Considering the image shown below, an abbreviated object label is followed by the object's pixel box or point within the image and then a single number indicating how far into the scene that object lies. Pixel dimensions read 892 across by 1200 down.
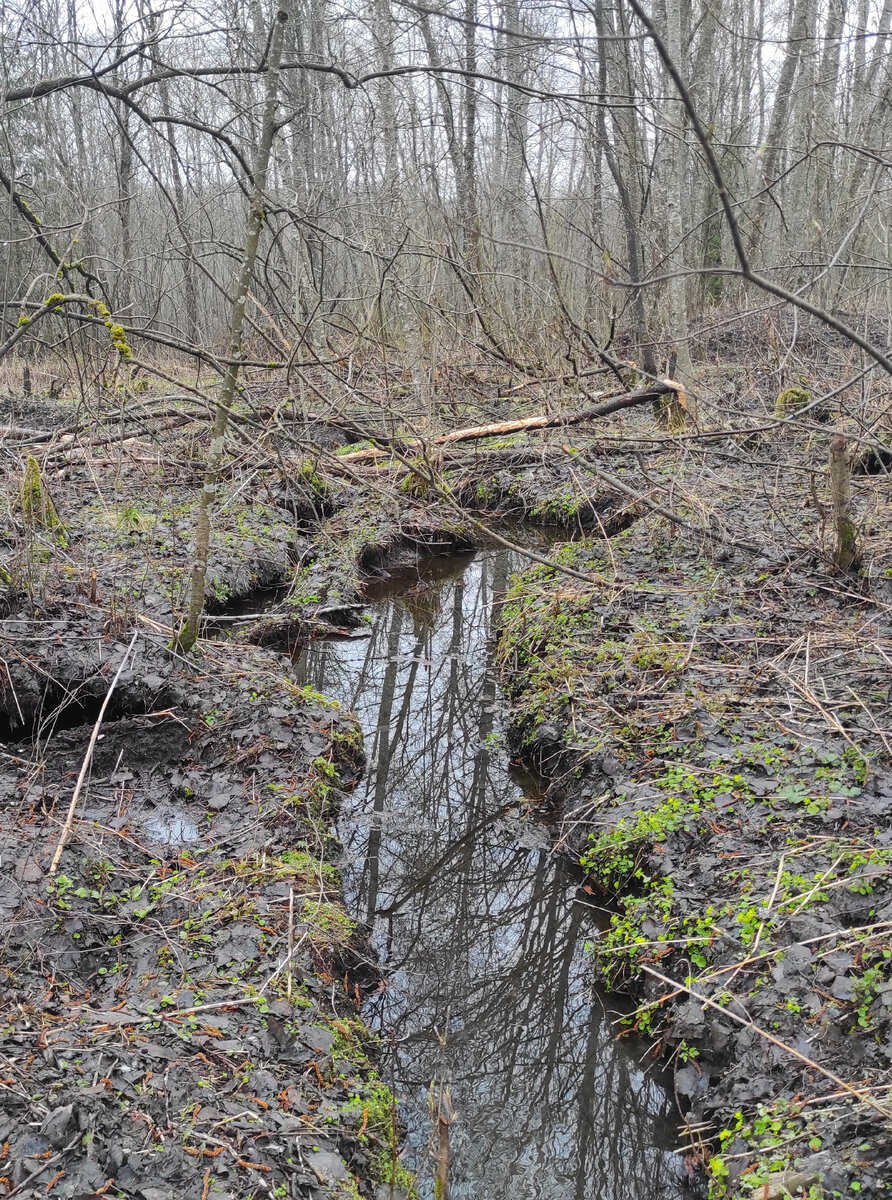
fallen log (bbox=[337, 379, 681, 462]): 9.59
